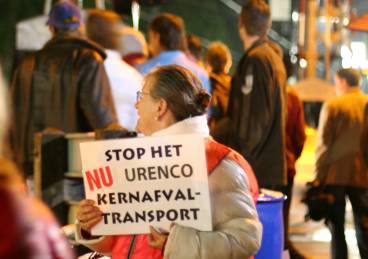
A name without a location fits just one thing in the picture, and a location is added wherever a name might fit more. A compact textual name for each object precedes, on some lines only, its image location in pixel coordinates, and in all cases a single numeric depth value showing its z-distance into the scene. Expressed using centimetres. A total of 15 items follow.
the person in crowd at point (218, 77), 1075
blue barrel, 678
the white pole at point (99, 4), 1390
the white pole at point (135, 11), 1535
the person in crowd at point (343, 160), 1121
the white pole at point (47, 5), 1424
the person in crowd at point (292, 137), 1064
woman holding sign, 494
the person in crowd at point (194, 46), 1344
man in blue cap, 865
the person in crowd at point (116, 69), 914
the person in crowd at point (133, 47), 1088
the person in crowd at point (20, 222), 257
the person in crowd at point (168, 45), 978
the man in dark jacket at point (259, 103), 942
